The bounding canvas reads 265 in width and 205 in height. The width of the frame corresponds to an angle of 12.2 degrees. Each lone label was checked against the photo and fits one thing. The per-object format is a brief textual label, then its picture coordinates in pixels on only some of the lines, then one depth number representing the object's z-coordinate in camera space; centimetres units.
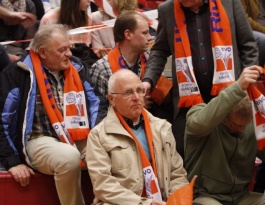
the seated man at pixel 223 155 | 632
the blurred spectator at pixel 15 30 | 974
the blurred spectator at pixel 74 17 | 958
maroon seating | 696
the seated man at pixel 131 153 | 613
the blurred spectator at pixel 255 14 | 980
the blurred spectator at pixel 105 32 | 980
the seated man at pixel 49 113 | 690
